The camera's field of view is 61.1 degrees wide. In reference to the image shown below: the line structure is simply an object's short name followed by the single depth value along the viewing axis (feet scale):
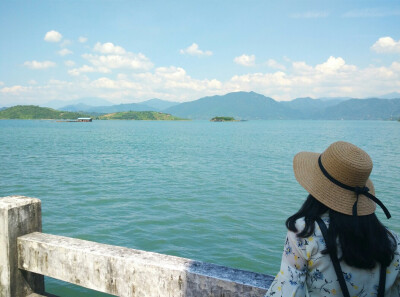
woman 6.64
